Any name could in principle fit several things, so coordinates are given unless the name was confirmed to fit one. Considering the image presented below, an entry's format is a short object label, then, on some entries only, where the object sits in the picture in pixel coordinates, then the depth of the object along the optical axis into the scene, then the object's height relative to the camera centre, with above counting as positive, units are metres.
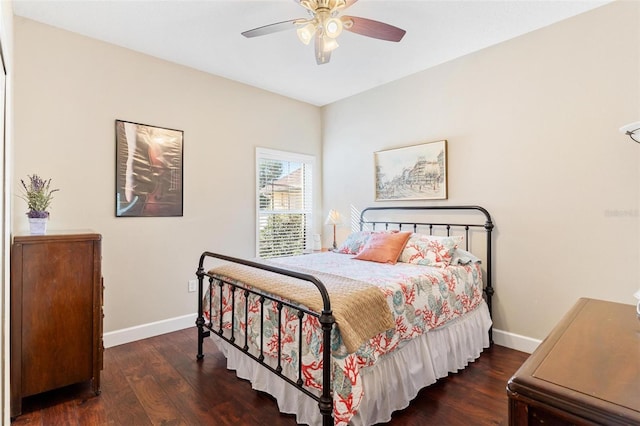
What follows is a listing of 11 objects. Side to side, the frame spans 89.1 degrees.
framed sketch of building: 3.36 +0.47
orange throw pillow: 2.93 -0.30
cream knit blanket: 1.68 -0.47
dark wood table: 0.64 -0.37
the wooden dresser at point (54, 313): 1.96 -0.61
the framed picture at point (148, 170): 3.00 +0.44
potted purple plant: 2.12 +0.05
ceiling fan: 1.94 +1.21
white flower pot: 2.12 -0.06
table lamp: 4.12 -0.05
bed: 1.69 -0.67
